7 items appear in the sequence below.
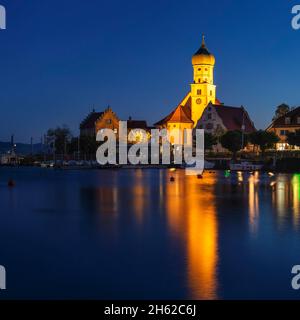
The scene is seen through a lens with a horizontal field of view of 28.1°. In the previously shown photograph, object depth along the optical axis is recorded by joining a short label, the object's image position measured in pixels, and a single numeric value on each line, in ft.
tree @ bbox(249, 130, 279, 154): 380.99
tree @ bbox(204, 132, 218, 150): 443.73
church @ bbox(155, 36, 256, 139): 495.00
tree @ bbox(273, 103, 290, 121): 514.68
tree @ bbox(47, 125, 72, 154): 589.48
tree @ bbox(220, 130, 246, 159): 402.11
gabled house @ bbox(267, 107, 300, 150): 401.88
